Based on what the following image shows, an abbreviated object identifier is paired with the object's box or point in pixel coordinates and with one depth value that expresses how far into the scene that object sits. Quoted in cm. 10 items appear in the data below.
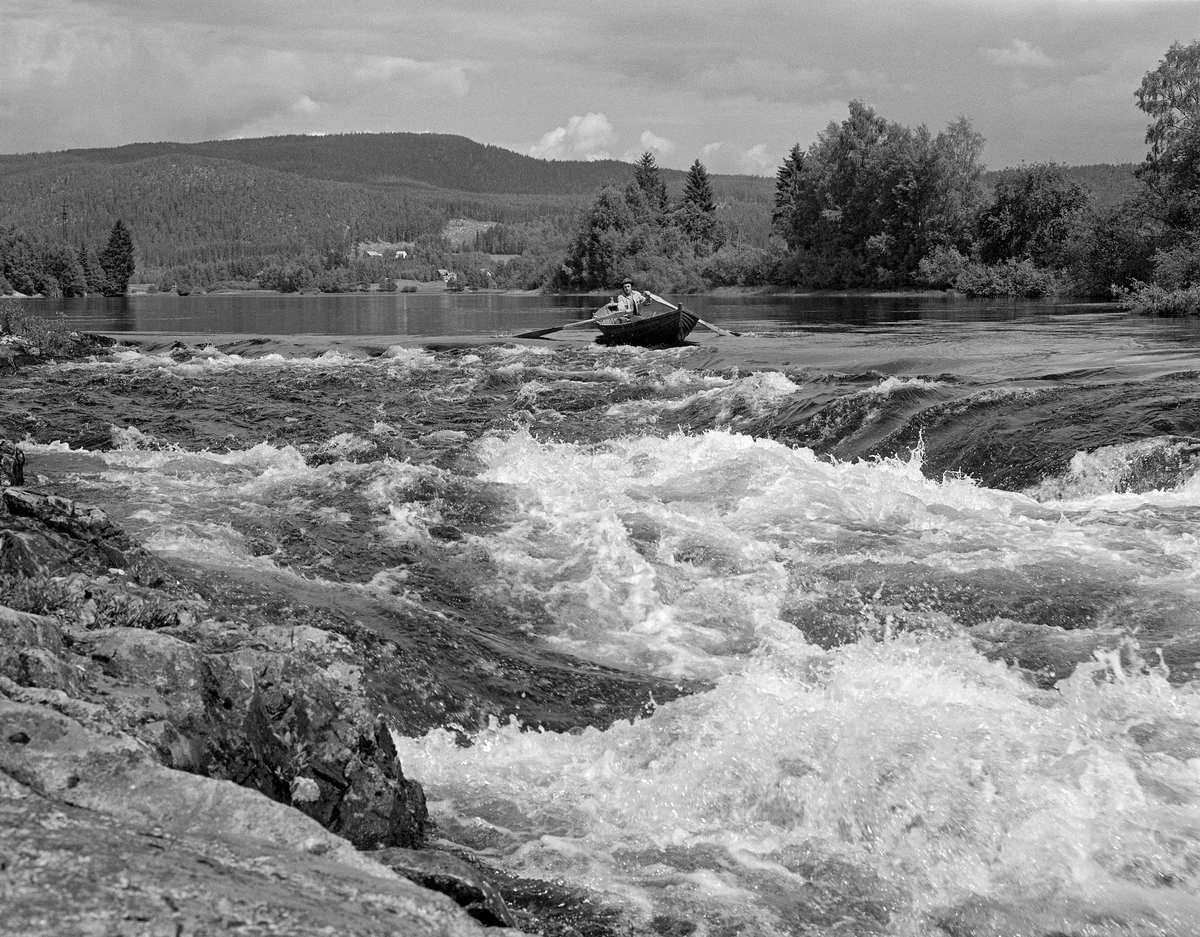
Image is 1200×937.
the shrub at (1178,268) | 4322
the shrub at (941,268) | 7231
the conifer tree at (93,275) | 13450
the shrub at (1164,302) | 3781
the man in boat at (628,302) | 3219
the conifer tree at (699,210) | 12006
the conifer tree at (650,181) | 12062
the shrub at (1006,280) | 6400
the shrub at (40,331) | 2988
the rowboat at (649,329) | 3064
